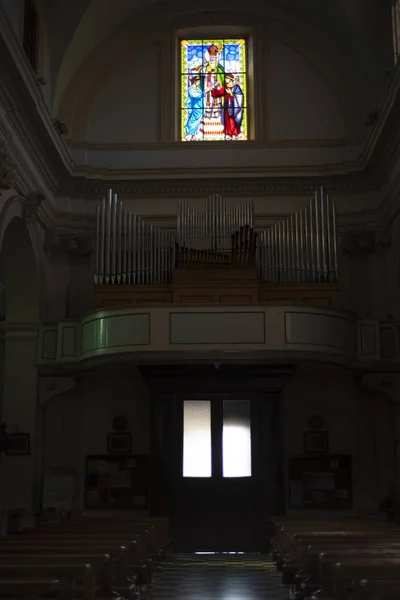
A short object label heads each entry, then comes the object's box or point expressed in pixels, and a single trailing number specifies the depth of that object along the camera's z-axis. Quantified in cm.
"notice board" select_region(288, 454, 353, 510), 1488
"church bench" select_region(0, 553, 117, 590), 553
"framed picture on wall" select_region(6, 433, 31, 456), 1439
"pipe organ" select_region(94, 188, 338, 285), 1439
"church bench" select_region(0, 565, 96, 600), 512
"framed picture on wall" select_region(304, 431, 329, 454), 1510
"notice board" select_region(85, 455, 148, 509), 1500
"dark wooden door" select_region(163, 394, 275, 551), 1461
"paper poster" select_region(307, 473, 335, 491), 1493
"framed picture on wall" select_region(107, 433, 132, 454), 1525
